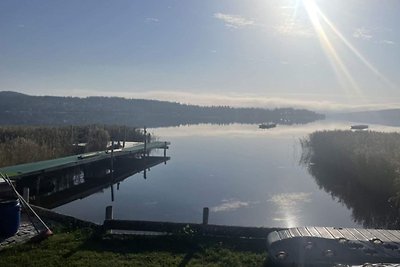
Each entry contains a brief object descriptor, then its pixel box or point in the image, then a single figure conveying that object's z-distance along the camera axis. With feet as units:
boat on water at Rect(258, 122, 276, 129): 387.02
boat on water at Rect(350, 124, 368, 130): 289.47
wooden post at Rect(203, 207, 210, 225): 42.13
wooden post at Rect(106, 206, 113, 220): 42.29
